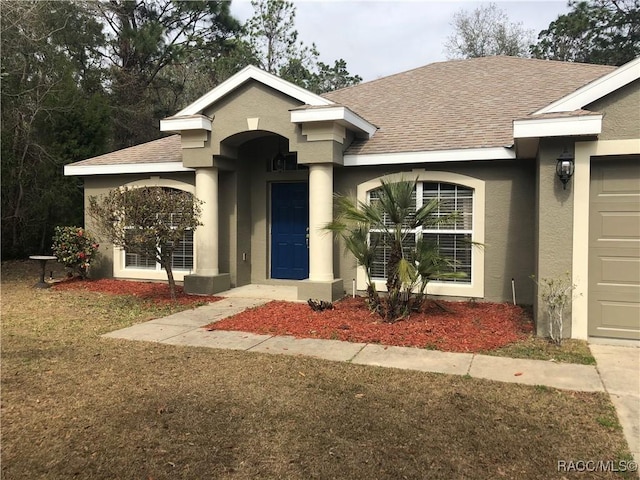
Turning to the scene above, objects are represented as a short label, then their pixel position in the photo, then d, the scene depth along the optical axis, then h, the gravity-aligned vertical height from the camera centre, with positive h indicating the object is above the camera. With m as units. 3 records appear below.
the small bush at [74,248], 11.65 -0.43
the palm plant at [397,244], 7.39 -0.23
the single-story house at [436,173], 6.59 +1.07
